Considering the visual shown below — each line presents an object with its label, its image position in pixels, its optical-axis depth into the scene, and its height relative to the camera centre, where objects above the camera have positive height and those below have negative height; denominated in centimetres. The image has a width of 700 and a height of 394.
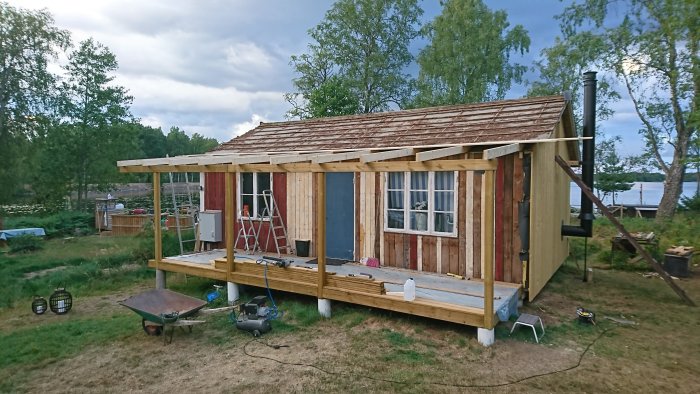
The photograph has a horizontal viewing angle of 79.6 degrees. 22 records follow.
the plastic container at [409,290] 572 -130
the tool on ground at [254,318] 580 -174
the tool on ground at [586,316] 605 -176
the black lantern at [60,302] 722 -184
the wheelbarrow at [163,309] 554 -157
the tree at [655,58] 1587 +567
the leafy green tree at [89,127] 2198 +378
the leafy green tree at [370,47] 2464 +887
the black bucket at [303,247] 878 -108
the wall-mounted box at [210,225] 977 -69
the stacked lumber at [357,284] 603 -132
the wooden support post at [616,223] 717 -51
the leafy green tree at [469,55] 2305 +777
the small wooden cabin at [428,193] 614 +3
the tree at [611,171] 2159 +126
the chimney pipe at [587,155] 784 +75
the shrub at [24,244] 1422 -164
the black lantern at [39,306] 723 -190
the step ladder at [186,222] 970 -105
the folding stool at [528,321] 544 -166
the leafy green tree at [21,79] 1820 +525
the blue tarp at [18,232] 1591 -144
